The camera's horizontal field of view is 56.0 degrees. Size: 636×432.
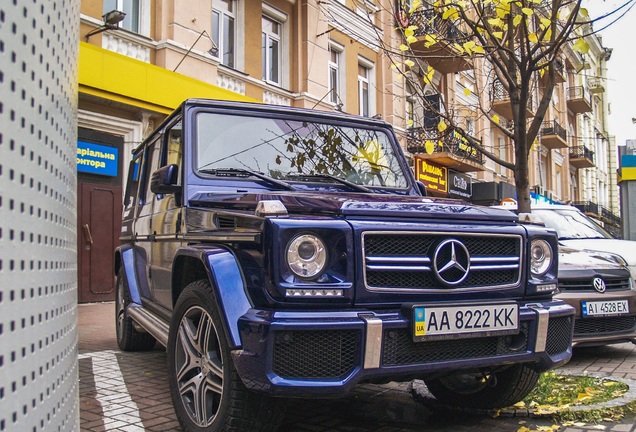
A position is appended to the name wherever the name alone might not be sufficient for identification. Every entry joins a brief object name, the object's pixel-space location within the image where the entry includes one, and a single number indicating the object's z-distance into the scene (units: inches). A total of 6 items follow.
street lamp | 373.4
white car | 266.1
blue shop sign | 402.0
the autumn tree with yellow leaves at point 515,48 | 181.8
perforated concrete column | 37.8
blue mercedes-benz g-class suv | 102.3
